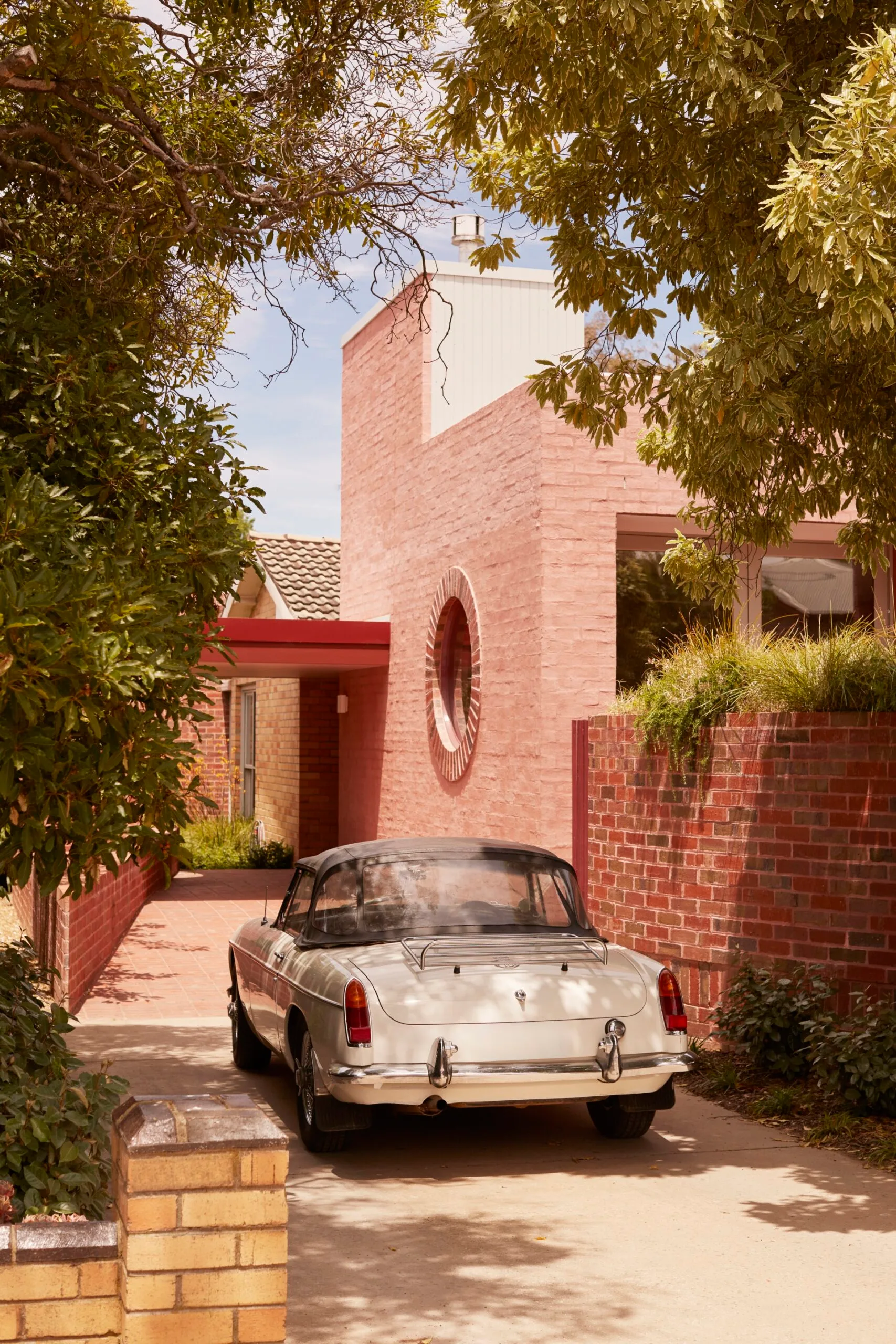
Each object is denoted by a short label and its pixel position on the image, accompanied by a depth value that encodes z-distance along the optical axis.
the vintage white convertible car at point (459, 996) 6.62
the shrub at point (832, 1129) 7.29
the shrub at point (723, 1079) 8.38
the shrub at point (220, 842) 23.11
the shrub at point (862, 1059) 7.40
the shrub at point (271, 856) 22.64
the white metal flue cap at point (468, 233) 19.45
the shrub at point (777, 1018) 8.23
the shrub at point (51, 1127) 4.27
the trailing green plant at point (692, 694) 9.64
